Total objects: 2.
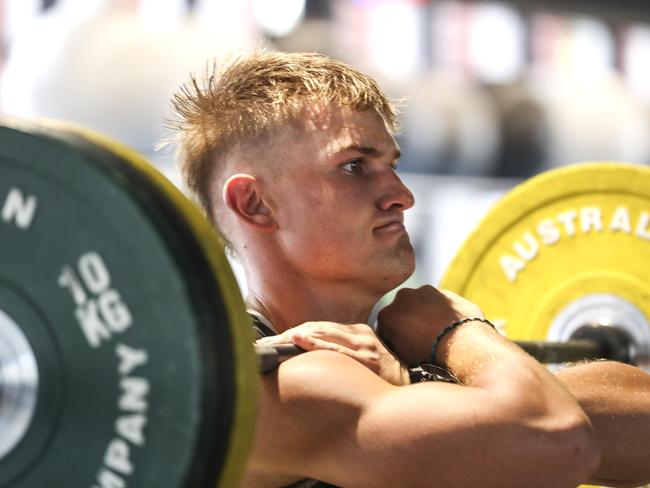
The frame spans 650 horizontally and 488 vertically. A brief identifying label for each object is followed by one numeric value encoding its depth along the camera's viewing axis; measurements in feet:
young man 8.38
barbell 7.64
